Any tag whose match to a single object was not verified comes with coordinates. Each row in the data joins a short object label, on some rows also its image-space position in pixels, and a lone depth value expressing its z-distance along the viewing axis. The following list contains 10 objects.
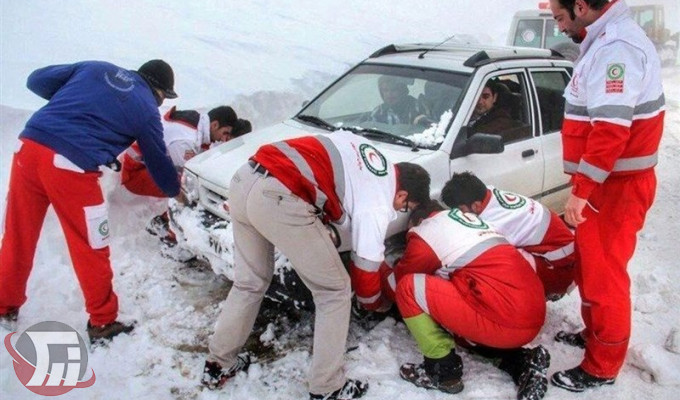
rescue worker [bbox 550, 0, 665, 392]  2.29
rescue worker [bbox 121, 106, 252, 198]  3.81
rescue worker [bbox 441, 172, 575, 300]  2.96
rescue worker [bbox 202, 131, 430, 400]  2.34
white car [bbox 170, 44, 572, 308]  3.11
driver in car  3.53
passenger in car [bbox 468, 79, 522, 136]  3.48
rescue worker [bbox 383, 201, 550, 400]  2.57
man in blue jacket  2.63
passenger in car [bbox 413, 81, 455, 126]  3.42
